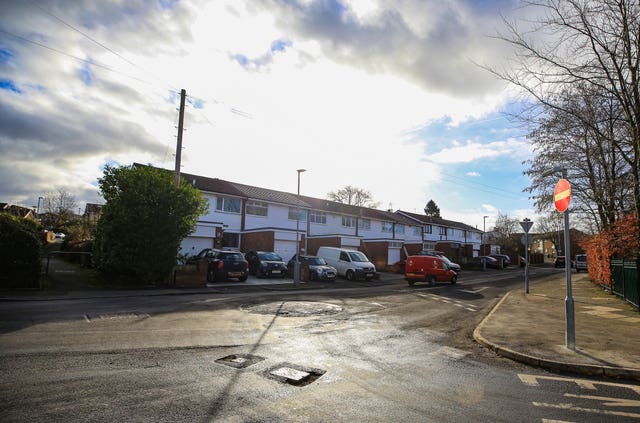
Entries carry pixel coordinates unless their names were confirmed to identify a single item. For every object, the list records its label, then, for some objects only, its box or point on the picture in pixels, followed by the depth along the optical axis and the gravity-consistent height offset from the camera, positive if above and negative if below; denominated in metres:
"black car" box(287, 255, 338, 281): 23.20 -1.53
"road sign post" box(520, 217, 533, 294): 18.25 +1.37
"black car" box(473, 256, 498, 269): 46.48 -1.10
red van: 22.20 -1.26
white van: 24.83 -1.14
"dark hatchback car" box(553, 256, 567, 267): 53.16 -0.97
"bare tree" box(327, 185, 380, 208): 72.81 +9.92
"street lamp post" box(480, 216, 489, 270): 66.19 +1.56
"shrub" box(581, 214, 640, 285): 11.35 +0.48
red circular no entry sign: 6.93 +1.14
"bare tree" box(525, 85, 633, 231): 10.55 +3.82
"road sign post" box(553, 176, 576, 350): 6.79 +0.05
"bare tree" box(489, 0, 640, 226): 8.87 +4.48
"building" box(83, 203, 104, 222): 56.26 +4.83
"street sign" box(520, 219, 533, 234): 18.27 +1.46
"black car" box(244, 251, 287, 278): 22.39 -1.29
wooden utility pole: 18.79 +5.50
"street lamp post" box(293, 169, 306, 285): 19.91 -1.51
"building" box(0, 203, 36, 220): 71.44 +4.96
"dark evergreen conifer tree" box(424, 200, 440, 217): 92.02 +10.12
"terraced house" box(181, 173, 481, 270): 28.44 +1.92
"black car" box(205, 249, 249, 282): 19.28 -1.33
